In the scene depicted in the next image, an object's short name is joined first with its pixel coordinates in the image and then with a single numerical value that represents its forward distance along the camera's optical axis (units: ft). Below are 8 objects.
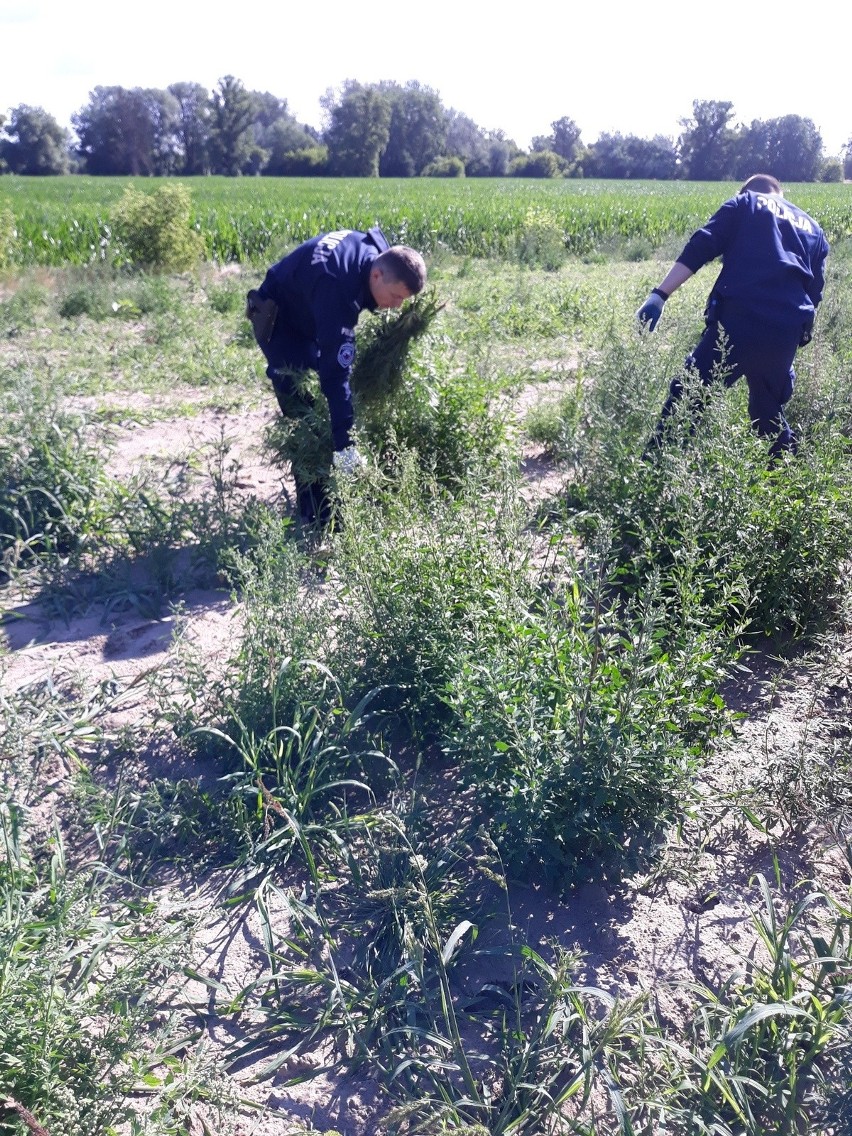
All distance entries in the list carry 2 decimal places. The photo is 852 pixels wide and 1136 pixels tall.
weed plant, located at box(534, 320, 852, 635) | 10.48
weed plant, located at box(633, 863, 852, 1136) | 5.72
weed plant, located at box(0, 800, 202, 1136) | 5.87
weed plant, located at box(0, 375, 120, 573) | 14.60
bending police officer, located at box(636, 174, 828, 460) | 14.15
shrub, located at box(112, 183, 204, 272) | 39.75
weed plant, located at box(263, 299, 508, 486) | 14.85
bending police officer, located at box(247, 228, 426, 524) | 13.53
